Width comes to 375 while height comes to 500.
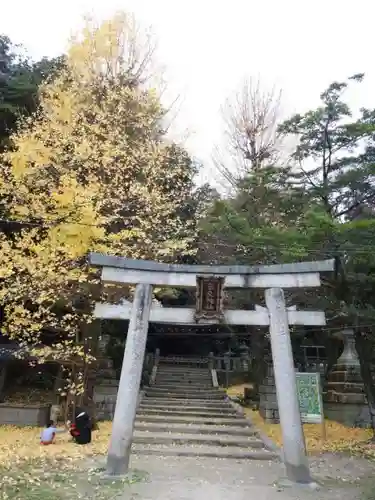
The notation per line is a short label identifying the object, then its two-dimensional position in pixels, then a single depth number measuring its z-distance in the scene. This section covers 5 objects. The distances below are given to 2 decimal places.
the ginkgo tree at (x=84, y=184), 10.73
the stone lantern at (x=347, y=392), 13.33
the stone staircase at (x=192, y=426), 10.08
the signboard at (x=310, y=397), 10.34
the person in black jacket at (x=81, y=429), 10.52
